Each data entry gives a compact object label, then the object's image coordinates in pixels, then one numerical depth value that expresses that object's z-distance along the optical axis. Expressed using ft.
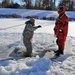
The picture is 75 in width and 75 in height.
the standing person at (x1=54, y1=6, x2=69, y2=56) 8.67
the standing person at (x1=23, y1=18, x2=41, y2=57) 8.54
